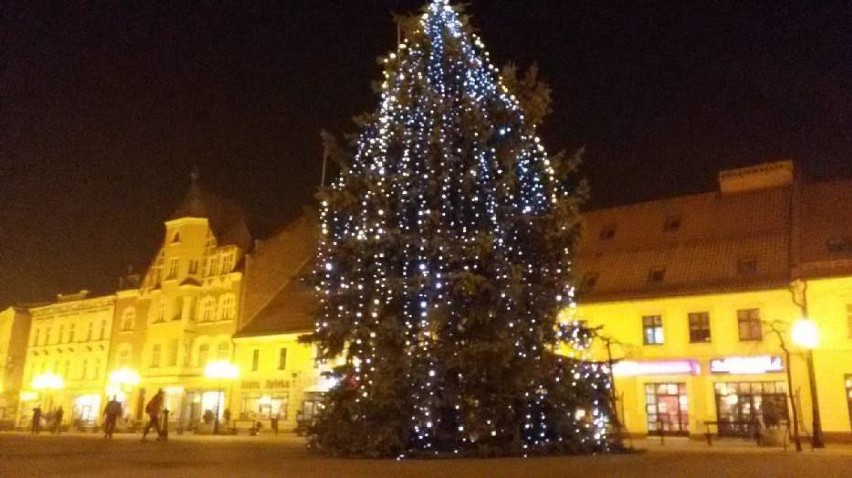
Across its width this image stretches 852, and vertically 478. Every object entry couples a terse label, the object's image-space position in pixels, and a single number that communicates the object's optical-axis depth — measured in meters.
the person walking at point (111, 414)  29.72
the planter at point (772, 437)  25.38
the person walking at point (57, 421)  43.34
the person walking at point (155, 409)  27.36
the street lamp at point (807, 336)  23.12
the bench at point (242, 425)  45.17
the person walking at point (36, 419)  43.04
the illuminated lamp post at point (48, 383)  62.94
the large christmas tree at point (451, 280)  16.73
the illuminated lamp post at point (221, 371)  49.69
